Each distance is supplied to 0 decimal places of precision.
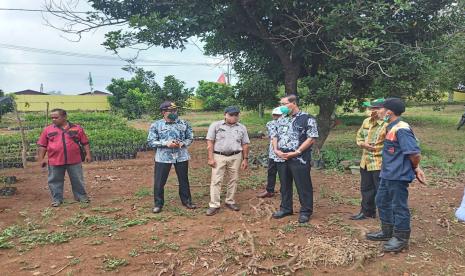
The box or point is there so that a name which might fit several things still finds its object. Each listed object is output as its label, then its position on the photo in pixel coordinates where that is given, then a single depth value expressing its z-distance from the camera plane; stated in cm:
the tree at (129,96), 2931
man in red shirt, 639
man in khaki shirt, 595
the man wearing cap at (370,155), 517
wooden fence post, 906
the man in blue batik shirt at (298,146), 538
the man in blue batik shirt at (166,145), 601
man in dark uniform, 432
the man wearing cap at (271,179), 682
